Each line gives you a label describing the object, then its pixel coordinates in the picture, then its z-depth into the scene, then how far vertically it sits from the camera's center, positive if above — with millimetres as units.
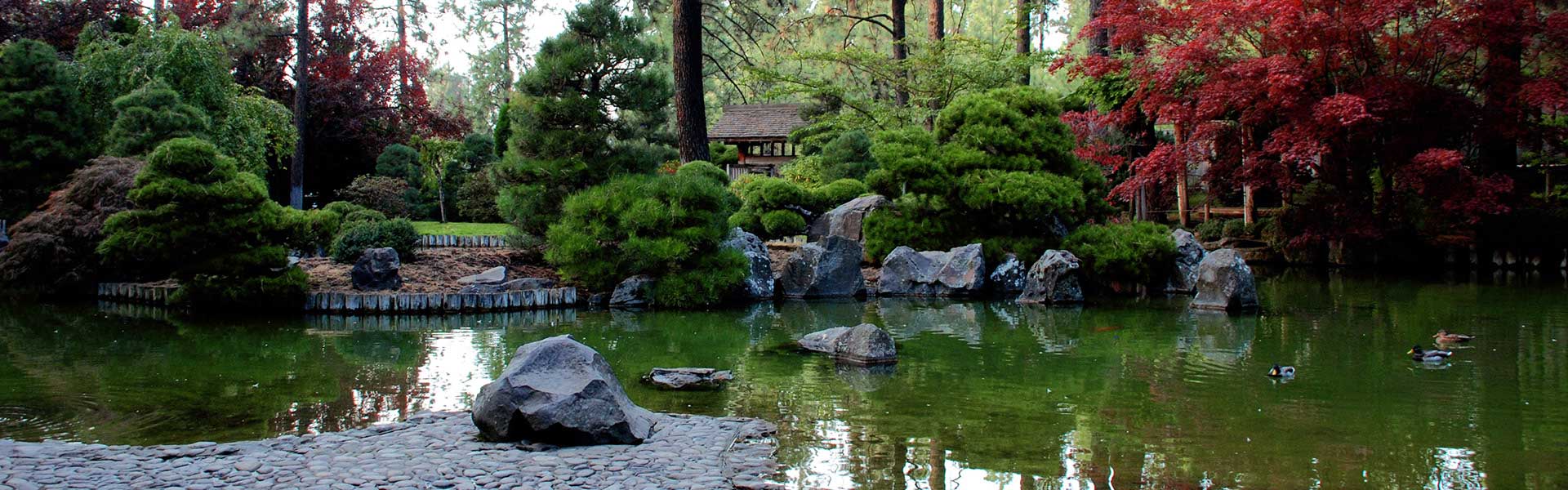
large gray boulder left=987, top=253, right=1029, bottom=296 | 13742 -368
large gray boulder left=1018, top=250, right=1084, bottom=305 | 12469 -400
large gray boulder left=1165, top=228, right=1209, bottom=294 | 13578 -235
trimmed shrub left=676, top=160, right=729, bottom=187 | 14594 +1135
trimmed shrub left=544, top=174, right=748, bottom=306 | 12047 +162
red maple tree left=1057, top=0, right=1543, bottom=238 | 14234 +2274
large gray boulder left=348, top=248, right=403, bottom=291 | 12062 -169
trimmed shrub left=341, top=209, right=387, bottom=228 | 14738 +559
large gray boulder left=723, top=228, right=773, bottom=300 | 13047 -184
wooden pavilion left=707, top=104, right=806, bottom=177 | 33469 +3723
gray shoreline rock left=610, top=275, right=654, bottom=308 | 12148 -460
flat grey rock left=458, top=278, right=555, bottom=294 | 12344 -362
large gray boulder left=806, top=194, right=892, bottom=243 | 16484 +508
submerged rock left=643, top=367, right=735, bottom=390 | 7078 -851
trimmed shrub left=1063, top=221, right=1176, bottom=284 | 13328 -65
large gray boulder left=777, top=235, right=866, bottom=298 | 13359 -260
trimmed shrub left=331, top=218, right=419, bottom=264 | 12852 +216
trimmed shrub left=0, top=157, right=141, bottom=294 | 12133 +318
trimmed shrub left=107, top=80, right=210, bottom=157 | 13805 +1804
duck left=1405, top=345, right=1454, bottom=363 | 7922 -838
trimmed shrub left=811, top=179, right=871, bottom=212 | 17891 +968
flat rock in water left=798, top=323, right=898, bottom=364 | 8047 -742
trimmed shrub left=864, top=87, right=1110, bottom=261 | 13820 +939
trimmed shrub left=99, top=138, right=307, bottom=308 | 10836 +290
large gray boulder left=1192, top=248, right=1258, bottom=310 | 11305 -403
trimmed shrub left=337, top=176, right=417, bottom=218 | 19969 +1175
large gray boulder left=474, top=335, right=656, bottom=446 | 5113 -742
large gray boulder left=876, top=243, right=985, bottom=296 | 13422 -300
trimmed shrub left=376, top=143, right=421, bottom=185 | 22500 +1963
